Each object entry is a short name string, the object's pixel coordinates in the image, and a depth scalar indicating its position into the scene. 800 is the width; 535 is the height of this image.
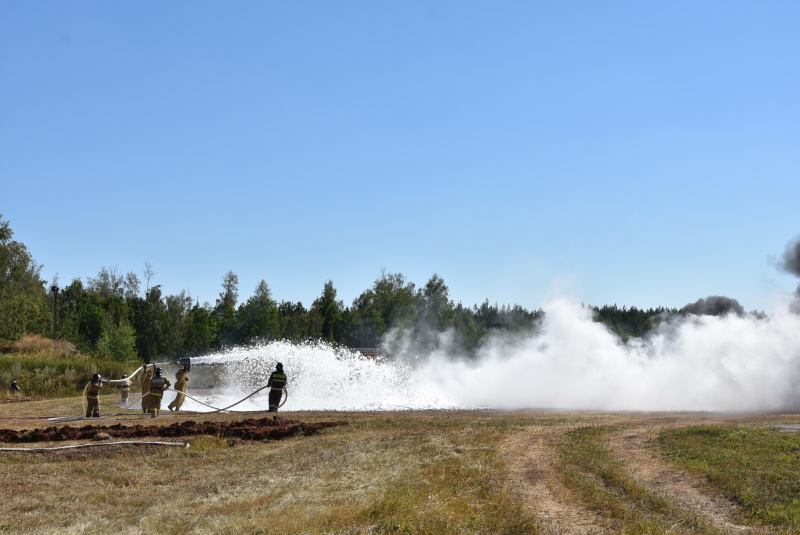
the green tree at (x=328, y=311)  109.06
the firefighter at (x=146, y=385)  32.38
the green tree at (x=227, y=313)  102.31
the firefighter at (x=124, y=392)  37.34
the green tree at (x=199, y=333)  92.44
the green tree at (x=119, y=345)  66.06
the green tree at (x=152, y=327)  88.00
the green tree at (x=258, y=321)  95.88
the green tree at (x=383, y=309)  104.62
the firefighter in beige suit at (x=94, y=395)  29.87
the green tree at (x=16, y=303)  62.25
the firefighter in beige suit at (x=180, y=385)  32.91
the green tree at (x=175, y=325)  88.88
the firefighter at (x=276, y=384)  32.22
